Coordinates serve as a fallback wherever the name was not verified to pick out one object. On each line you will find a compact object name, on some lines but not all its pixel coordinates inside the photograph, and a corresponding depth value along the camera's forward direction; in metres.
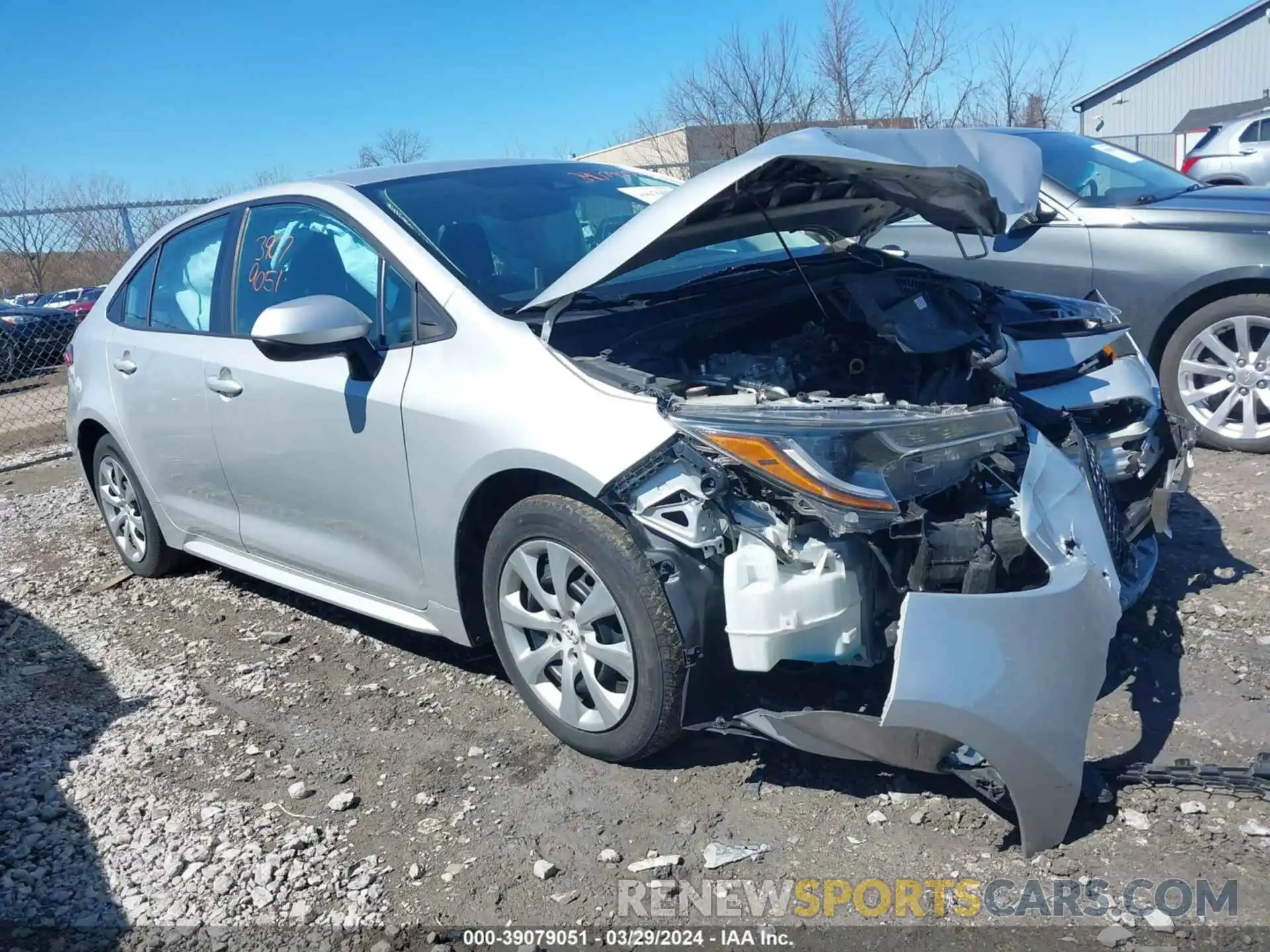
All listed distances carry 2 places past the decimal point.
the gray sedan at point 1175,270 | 5.25
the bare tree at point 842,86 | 18.00
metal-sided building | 33.56
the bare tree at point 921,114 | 17.94
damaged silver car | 2.56
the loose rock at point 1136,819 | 2.60
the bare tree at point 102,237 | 10.99
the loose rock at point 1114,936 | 2.25
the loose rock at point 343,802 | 3.10
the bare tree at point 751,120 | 18.62
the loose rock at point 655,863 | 2.67
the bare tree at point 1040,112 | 20.52
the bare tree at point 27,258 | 11.10
